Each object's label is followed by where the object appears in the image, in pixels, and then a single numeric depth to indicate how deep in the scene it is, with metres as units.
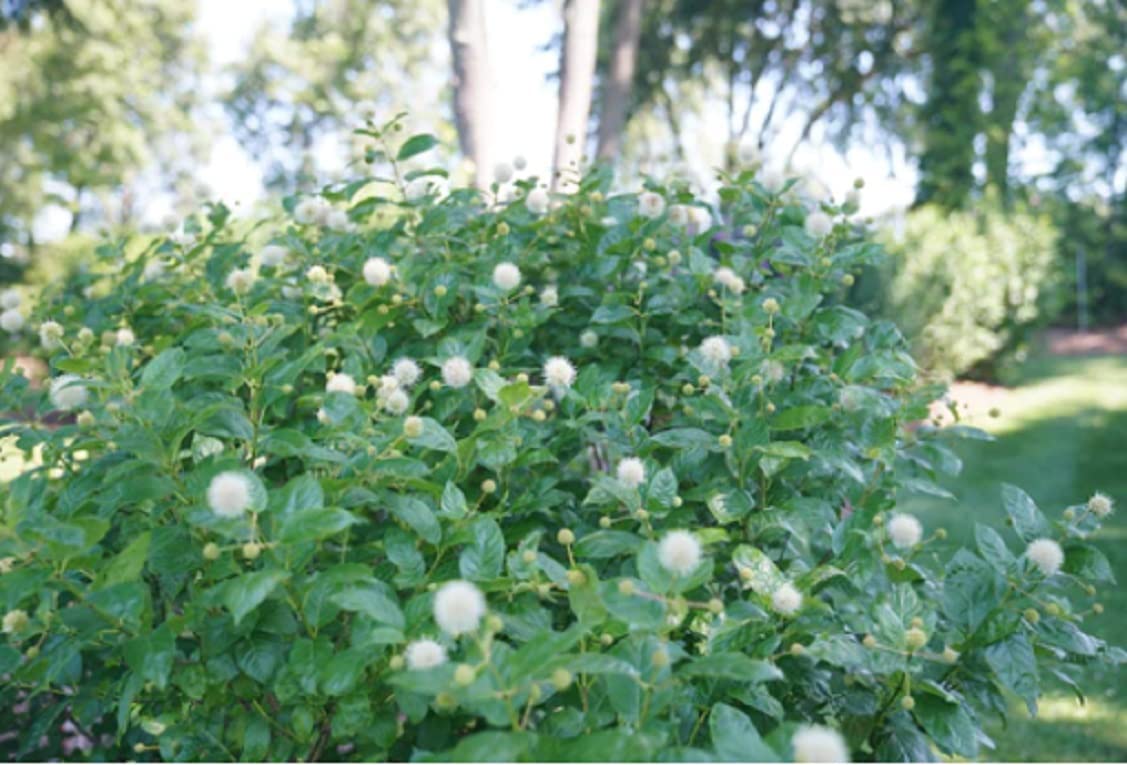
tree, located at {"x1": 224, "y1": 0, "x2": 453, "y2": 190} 25.22
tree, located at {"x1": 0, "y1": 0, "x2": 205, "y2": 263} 16.84
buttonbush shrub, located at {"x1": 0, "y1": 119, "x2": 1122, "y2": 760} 1.18
